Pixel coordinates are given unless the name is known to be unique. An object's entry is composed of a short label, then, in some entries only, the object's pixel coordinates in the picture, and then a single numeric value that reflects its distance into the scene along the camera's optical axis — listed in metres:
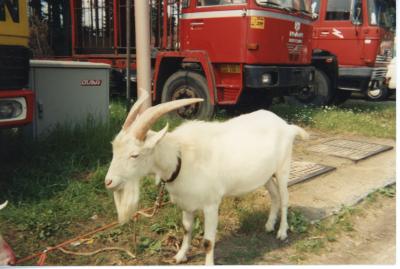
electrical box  4.82
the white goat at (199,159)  2.54
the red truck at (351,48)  8.86
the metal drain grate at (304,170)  4.77
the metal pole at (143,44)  4.36
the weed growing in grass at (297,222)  3.63
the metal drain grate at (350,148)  5.93
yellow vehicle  3.57
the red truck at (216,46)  6.50
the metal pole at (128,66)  5.93
